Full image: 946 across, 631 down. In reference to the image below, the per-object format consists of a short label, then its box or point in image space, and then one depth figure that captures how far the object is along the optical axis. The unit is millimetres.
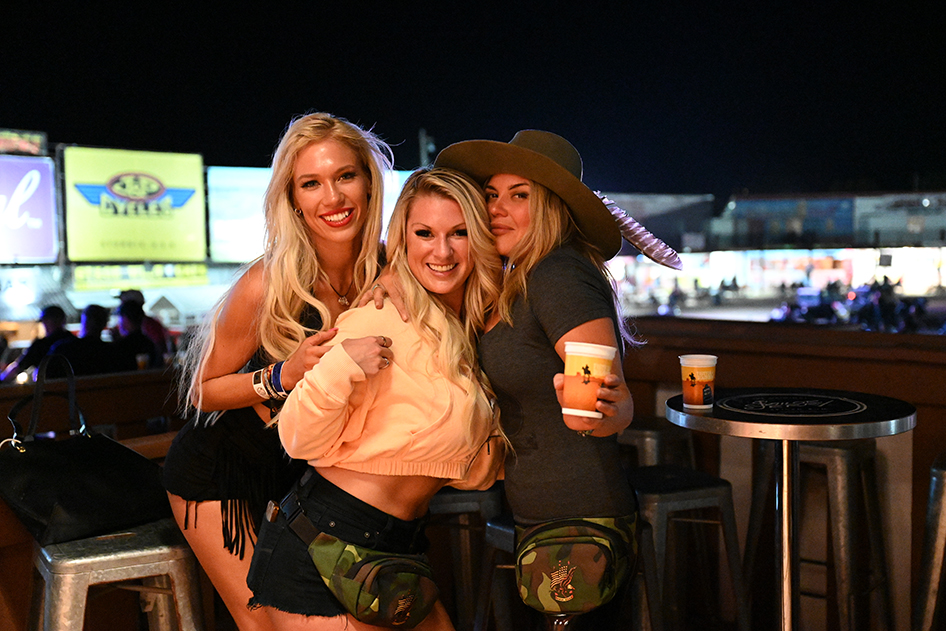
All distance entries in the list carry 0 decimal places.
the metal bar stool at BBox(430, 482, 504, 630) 2359
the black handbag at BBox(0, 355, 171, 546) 1775
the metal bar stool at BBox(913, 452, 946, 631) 2176
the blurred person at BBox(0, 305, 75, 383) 4871
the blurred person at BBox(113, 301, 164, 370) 4855
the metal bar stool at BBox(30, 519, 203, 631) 1676
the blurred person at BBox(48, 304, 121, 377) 4473
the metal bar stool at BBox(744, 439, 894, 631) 2342
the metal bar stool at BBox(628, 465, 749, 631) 2191
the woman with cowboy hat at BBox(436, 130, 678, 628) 1397
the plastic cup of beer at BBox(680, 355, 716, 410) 1906
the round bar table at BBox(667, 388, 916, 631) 1726
